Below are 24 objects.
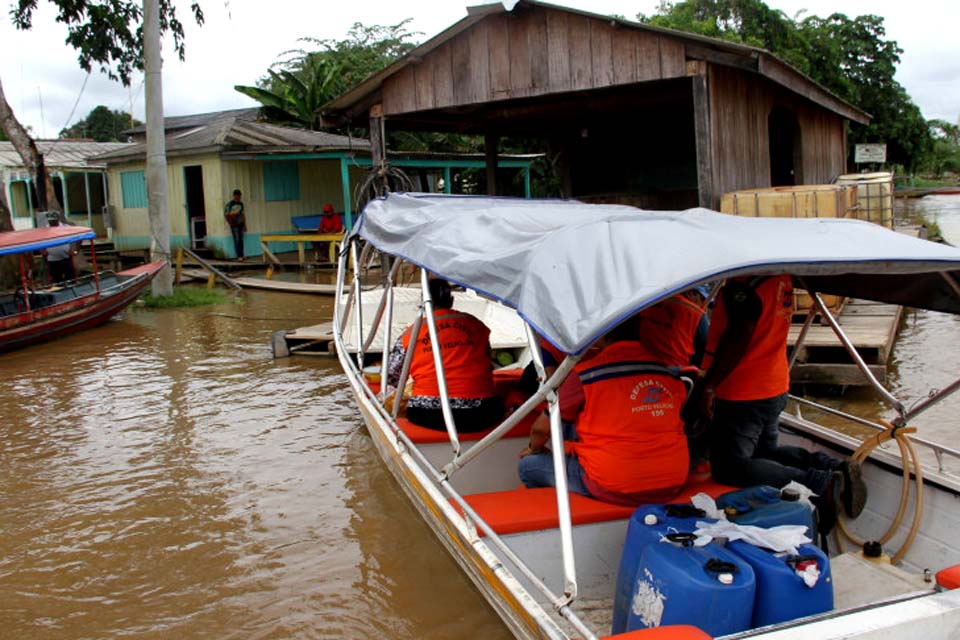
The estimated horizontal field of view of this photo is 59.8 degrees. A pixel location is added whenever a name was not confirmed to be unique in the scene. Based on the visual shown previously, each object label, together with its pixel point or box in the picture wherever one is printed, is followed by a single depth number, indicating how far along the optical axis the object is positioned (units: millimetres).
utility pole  15320
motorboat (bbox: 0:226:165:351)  11883
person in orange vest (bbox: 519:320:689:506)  3816
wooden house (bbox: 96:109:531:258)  19812
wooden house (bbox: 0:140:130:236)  23750
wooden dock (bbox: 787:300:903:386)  7922
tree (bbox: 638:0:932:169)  30359
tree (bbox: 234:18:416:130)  25578
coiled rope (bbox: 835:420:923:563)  4051
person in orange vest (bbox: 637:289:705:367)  4473
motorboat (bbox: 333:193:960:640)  2945
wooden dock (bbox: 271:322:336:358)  11125
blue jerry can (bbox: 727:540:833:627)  3072
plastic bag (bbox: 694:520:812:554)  3229
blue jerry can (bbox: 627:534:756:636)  3006
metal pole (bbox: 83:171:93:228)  24484
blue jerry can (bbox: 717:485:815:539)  3617
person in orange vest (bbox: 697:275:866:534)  4172
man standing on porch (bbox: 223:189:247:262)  19594
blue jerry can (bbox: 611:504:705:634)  3443
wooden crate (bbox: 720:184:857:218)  9047
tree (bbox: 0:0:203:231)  16641
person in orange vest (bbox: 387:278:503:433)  5543
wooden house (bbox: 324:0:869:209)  9320
